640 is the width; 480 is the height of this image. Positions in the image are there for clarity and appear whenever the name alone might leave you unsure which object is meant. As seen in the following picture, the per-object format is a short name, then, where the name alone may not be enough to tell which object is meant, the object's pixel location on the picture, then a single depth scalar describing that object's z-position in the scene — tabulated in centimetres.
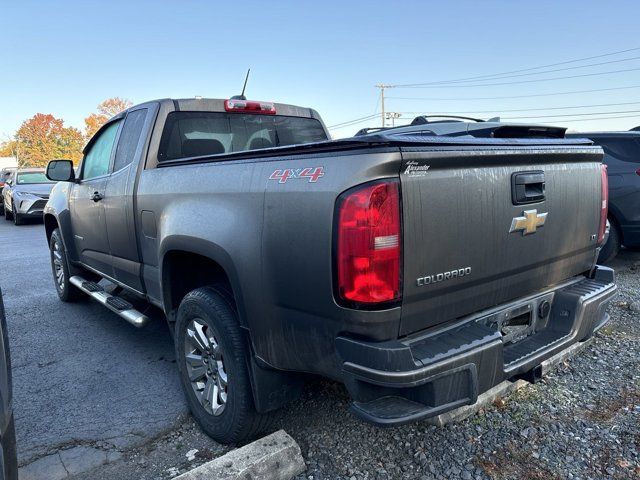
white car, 1520
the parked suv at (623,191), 638
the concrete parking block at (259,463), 229
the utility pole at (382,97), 5316
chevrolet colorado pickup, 192
